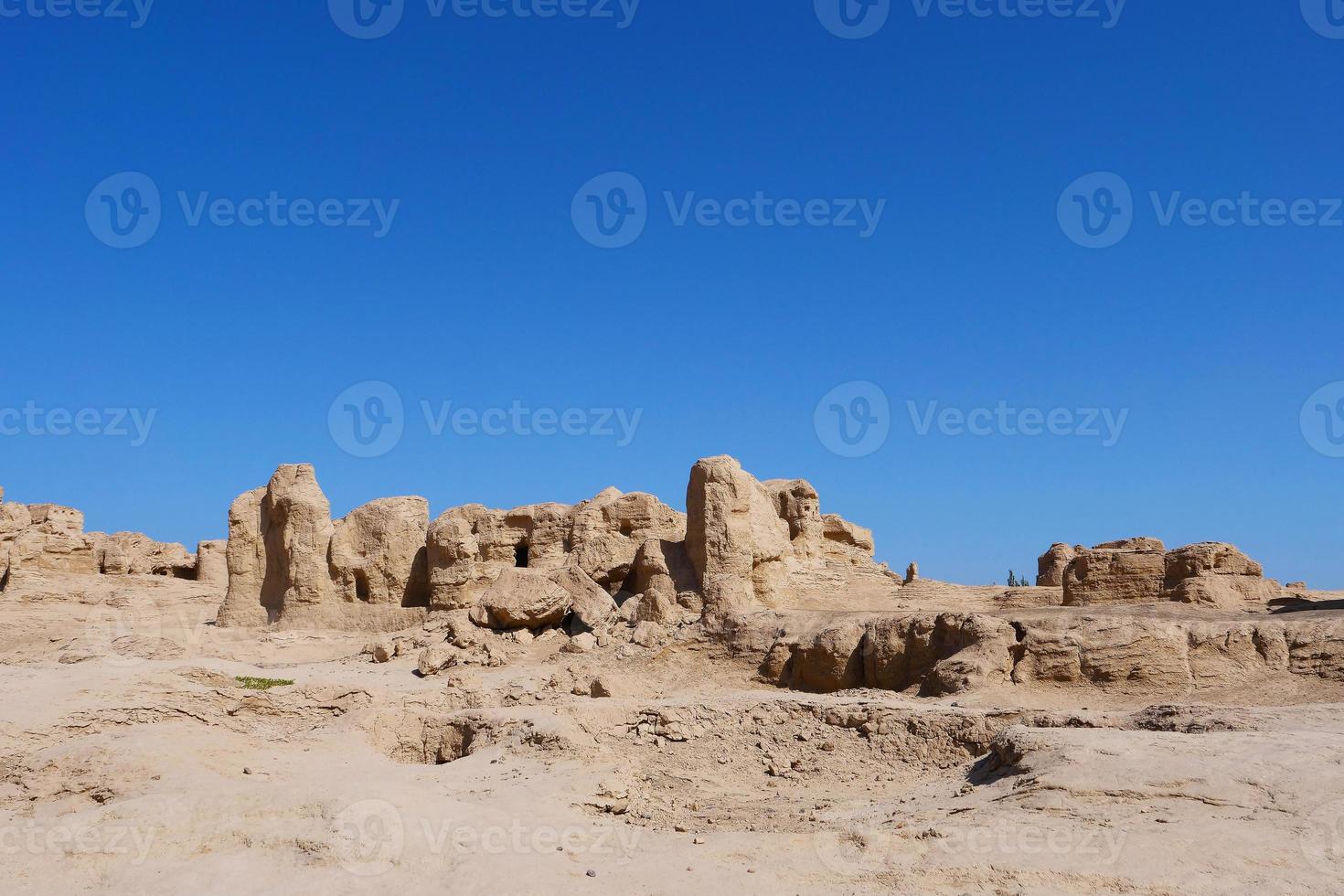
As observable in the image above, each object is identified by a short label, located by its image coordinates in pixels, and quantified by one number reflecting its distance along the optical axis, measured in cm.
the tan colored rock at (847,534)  2562
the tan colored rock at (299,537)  2184
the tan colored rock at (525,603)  1909
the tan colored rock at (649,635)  1670
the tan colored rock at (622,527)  2153
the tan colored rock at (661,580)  1792
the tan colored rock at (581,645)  1748
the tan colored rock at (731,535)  1864
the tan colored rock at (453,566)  2134
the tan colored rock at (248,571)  2256
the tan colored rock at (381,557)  2203
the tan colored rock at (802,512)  2145
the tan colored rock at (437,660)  1716
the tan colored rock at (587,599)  1908
